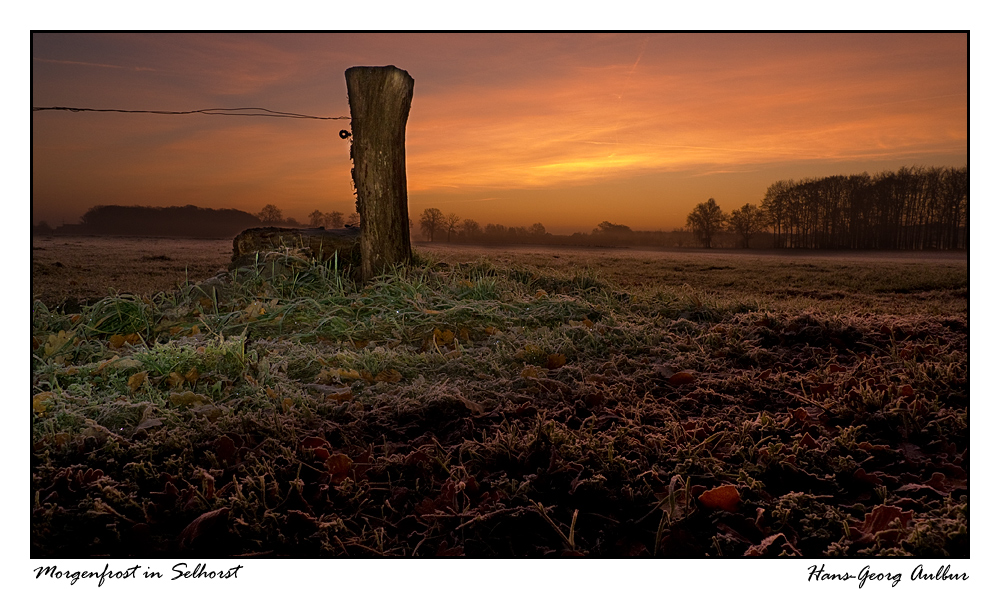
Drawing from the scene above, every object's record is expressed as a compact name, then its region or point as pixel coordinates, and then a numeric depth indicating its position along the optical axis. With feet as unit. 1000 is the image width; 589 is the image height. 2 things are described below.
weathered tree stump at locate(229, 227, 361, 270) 21.42
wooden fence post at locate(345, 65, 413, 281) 19.66
